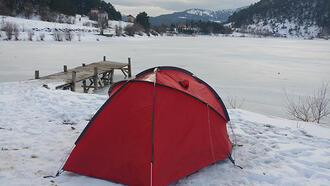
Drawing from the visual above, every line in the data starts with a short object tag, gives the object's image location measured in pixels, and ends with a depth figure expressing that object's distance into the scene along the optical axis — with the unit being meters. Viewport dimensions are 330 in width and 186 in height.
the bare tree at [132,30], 70.78
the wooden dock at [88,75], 11.74
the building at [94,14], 92.75
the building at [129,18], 126.75
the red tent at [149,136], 3.66
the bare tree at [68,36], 46.16
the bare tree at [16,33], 39.47
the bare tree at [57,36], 44.56
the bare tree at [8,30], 39.03
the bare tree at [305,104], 8.78
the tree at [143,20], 92.75
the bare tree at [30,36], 40.62
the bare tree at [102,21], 74.35
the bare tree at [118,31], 63.42
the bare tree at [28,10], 70.76
